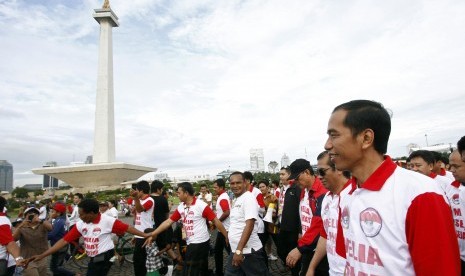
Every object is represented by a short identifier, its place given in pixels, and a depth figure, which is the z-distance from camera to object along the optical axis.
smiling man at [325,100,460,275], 1.23
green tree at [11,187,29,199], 37.59
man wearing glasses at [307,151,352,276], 2.83
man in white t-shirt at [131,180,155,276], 6.20
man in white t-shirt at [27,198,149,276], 4.77
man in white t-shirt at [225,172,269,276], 4.39
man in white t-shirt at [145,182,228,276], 5.31
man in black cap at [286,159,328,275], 3.63
